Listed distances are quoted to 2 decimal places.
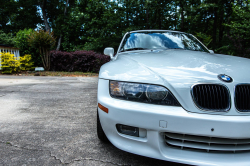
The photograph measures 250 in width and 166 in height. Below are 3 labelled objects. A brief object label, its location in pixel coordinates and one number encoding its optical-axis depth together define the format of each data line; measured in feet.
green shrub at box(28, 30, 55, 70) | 33.09
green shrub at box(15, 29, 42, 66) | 36.11
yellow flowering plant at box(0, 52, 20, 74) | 29.53
